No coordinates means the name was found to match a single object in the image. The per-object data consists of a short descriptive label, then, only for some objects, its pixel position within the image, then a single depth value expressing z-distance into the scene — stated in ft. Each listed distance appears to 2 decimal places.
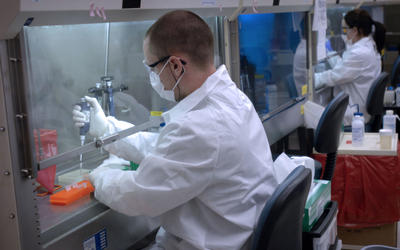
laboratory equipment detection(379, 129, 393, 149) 9.04
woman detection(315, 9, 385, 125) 12.51
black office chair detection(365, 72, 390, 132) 11.61
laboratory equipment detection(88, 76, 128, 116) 5.84
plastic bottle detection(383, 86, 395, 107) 13.46
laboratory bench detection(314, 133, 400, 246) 8.95
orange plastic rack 5.09
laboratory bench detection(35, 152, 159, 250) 4.51
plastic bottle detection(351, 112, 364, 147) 9.45
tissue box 5.46
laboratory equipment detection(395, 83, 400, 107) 13.42
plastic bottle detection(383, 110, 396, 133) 10.12
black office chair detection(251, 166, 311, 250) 4.16
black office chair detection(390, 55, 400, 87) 15.81
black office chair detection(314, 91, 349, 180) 8.01
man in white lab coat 4.34
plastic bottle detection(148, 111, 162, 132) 6.33
